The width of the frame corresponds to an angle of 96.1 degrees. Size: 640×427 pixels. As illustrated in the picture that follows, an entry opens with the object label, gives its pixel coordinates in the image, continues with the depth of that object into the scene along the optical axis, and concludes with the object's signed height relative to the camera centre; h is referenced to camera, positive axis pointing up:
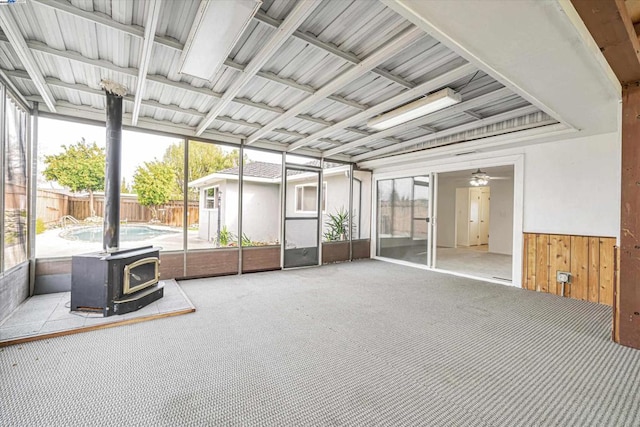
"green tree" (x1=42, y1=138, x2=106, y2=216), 3.92 +0.57
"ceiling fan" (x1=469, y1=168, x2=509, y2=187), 6.52 +0.84
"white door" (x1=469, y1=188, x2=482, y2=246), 10.15 -0.08
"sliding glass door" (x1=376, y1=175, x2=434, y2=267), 6.05 -0.14
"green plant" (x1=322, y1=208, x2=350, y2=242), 6.96 -0.38
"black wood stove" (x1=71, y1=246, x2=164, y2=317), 3.04 -0.81
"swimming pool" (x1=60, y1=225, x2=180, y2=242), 4.21 -0.40
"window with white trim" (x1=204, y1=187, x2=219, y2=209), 6.30 +0.27
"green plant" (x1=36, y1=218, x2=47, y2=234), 3.82 -0.26
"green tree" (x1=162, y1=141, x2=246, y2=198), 4.84 +0.97
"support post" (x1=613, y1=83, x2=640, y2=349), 2.54 -0.09
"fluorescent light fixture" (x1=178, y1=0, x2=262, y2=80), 1.86 +1.31
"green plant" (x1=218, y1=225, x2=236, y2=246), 5.45 -0.54
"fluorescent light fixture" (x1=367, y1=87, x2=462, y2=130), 3.03 +1.22
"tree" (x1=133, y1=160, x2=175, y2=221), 4.63 +0.40
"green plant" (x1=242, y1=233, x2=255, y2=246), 5.62 -0.61
